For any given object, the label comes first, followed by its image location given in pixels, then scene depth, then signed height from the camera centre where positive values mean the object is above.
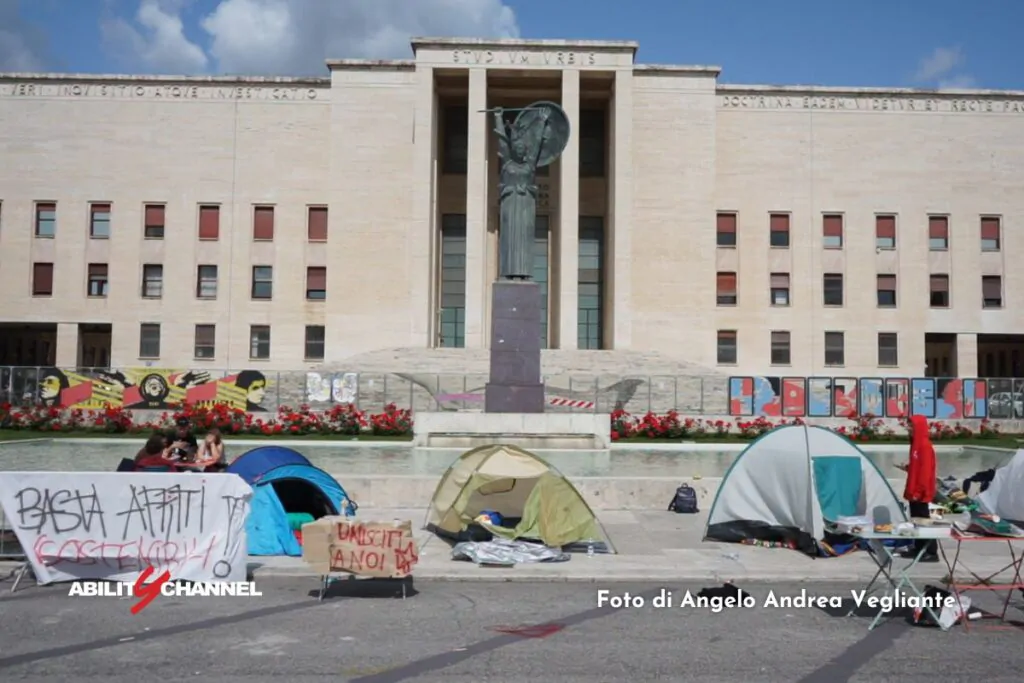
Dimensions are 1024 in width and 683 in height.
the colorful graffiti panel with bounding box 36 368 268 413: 36.22 +0.42
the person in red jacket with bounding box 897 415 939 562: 12.62 -0.87
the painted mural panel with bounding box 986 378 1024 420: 37.16 +0.45
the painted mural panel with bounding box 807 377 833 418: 37.06 +0.47
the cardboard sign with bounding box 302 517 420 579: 10.10 -1.63
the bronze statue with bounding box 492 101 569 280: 25.72 +6.60
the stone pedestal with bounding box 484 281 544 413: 24.64 +1.40
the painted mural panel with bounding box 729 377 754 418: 37.31 +0.43
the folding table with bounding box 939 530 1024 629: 9.24 -1.84
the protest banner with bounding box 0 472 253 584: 10.45 -1.40
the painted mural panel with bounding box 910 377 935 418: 37.22 +0.57
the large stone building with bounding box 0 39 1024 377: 47.62 +9.86
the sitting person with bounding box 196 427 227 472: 13.74 -0.81
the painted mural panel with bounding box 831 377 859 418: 37.00 +0.48
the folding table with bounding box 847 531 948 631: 9.28 -1.60
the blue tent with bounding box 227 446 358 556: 12.52 -1.40
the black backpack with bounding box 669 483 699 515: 16.27 -1.69
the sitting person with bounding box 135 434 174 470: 12.94 -0.82
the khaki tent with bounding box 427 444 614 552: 13.01 -1.43
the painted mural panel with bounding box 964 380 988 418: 37.09 +0.44
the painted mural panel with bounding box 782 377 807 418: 37.22 +0.46
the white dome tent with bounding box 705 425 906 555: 13.45 -1.19
